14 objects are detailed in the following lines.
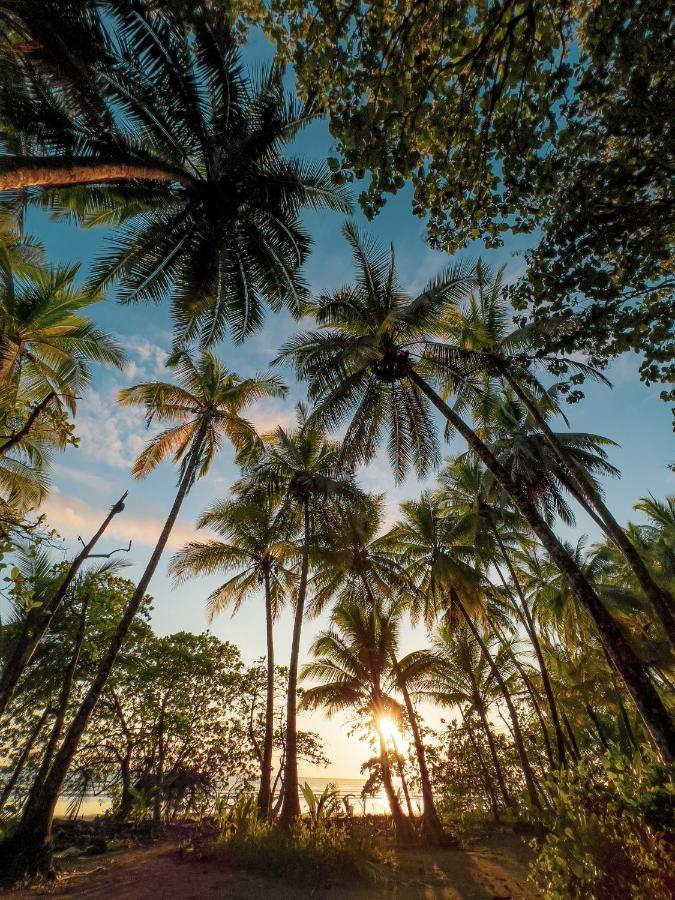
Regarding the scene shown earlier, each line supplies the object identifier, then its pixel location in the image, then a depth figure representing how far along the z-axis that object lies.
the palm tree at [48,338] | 10.45
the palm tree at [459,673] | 16.70
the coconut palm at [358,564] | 15.34
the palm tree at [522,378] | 6.63
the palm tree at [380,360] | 11.24
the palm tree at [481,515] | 16.41
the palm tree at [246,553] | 14.83
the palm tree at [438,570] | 14.85
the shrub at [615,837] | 3.24
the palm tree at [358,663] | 15.72
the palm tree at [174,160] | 5.74
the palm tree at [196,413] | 12.57
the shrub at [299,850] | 7.71
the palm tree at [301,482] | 13.31
